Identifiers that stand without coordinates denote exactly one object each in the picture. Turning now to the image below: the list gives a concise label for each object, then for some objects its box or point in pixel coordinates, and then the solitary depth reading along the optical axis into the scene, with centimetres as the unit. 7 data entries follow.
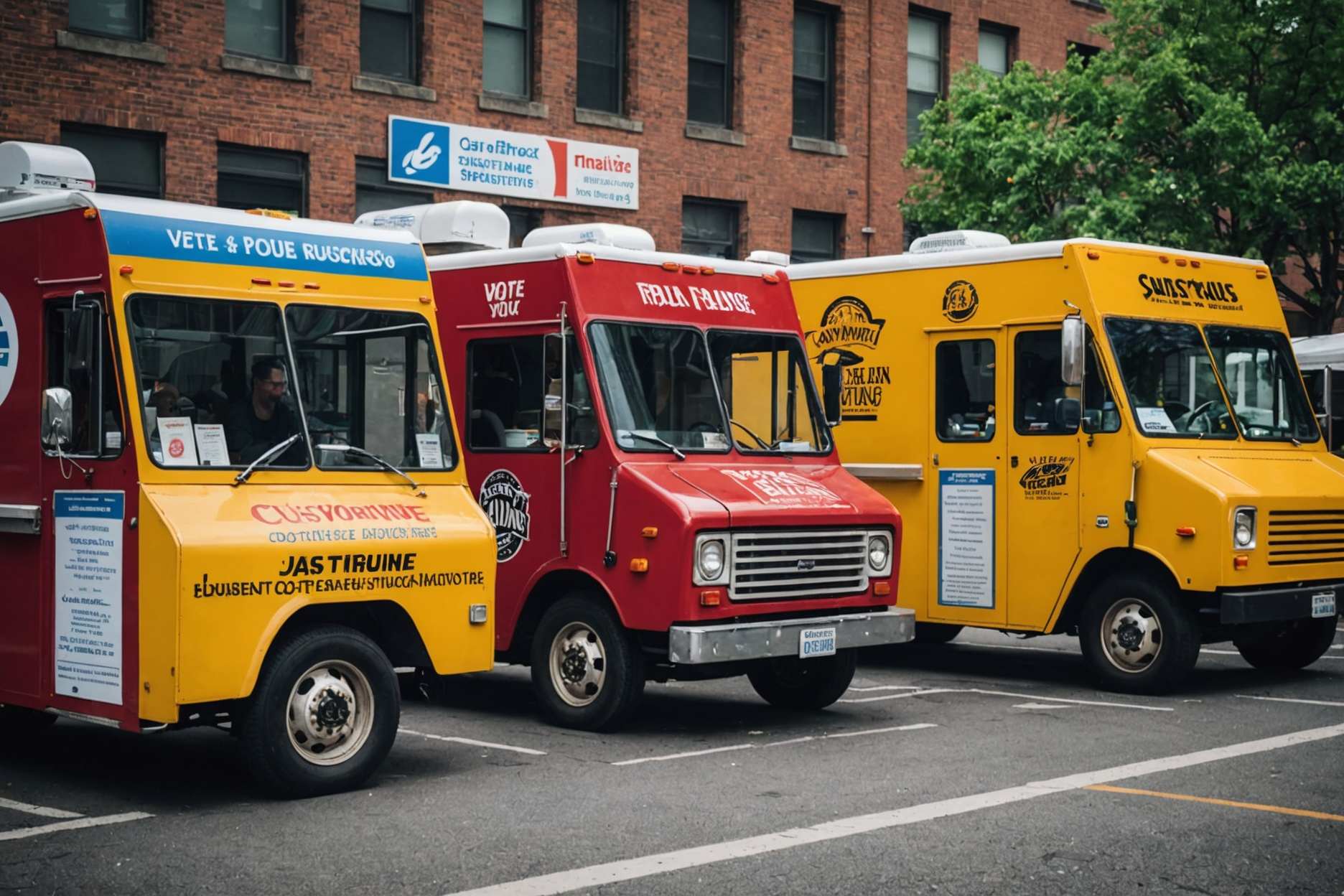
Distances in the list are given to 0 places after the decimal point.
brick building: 1981
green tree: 2262
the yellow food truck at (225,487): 818
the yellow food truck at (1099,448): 1217
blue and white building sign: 2222
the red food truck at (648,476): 1035
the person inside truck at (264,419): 866
